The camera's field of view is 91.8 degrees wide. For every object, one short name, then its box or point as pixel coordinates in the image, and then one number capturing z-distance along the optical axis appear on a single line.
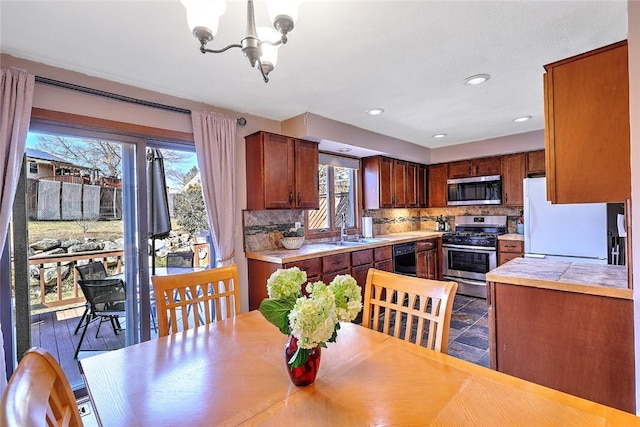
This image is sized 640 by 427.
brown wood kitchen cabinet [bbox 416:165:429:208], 5.15
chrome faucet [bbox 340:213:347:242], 4.10
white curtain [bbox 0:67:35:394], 1.84
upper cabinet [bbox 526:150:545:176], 4.19
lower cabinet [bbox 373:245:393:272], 3.69
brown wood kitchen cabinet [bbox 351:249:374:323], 3.41
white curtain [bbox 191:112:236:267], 2.72
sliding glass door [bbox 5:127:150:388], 2.08
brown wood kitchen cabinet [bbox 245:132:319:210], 2.99
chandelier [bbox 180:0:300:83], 1.08
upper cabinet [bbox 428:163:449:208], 5.10
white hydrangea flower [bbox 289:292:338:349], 0.85
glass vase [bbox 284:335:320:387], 0.95
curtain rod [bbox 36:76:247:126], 2.03
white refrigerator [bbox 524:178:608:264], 3.25
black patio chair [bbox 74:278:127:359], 2.37
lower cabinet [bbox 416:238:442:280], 4.38
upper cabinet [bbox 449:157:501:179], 4.57
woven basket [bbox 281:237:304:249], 3.24
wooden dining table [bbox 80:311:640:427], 0.81
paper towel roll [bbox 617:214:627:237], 2.58
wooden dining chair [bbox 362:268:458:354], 1.27
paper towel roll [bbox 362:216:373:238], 4.38
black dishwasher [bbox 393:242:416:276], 4.02
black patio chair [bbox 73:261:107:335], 2.33
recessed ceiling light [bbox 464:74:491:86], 2.35
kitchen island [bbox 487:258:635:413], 1.55
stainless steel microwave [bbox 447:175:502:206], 4.50
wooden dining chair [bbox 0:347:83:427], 0.49
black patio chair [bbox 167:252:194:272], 2.78
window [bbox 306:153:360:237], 4.05
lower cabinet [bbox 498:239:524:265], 3.98
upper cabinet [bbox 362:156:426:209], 4.41
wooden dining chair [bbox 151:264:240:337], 1.49
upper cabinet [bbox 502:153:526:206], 4.34
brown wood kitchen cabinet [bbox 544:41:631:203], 1.49
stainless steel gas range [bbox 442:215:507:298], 4.22
